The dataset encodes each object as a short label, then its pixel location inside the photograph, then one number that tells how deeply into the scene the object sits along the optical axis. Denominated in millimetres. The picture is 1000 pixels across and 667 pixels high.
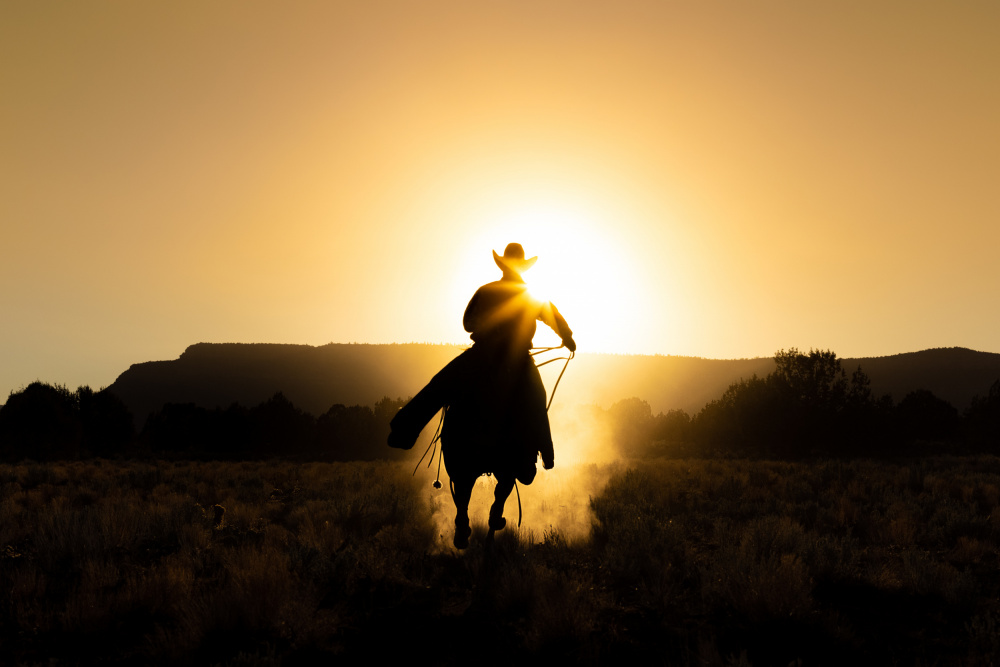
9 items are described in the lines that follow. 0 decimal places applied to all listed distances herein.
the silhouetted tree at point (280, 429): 55281
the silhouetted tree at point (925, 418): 42762
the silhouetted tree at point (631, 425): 41372
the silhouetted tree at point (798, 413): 41125
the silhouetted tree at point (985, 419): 46719
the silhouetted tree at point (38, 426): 48312
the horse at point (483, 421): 6441
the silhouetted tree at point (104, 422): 55656
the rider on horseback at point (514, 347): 6516
